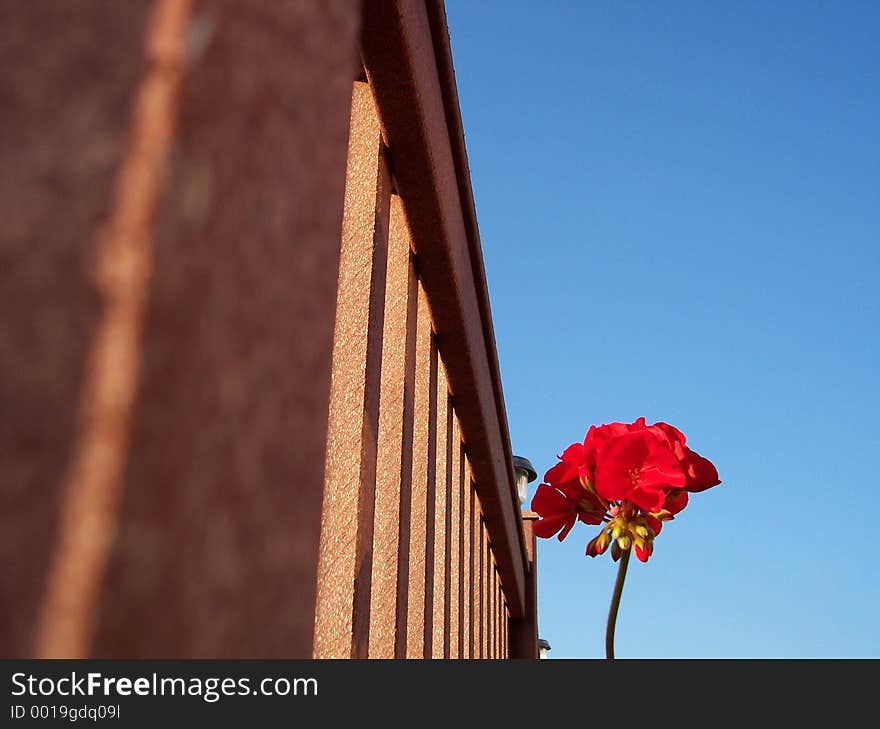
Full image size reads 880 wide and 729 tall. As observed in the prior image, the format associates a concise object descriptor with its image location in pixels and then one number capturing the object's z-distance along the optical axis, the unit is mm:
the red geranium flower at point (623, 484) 601
